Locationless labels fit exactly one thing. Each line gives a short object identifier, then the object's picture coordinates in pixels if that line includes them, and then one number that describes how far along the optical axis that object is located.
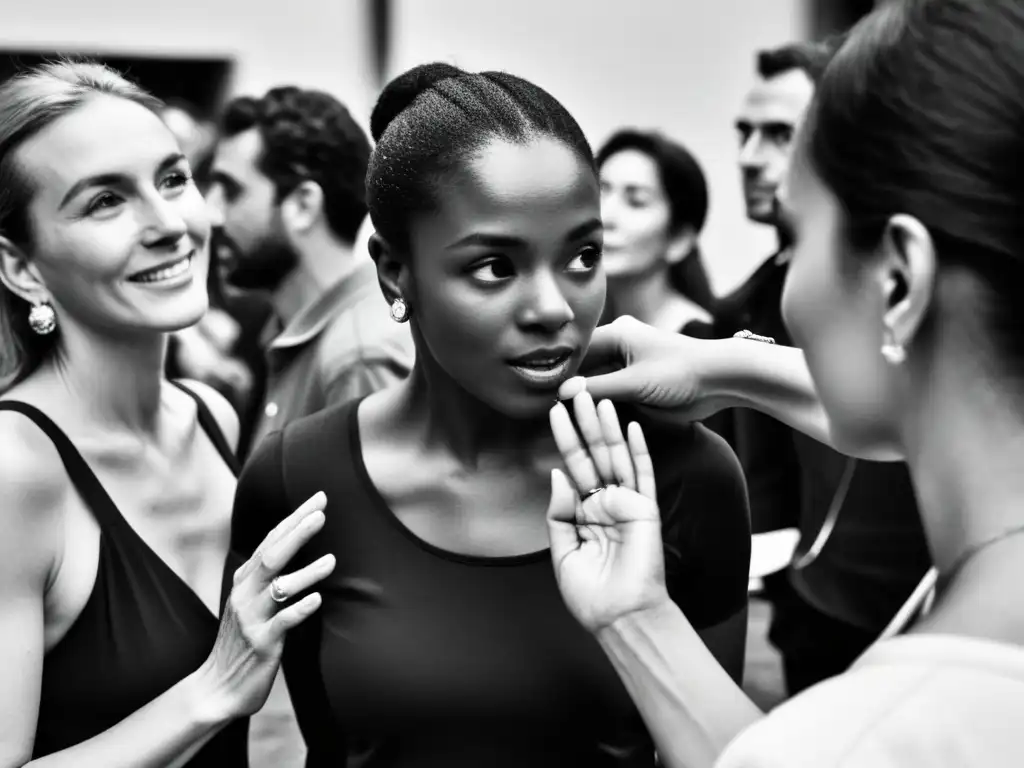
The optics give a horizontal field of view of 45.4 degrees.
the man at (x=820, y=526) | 2.71
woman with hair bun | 1.32
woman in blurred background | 3.87
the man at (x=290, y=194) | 2.98
